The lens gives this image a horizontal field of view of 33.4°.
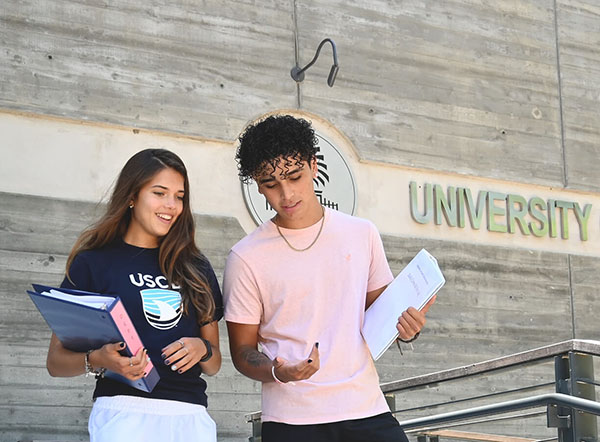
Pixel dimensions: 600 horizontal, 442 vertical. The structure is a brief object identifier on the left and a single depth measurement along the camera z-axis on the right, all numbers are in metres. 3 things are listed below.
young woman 2.62
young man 2.80
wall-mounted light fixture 6.95
